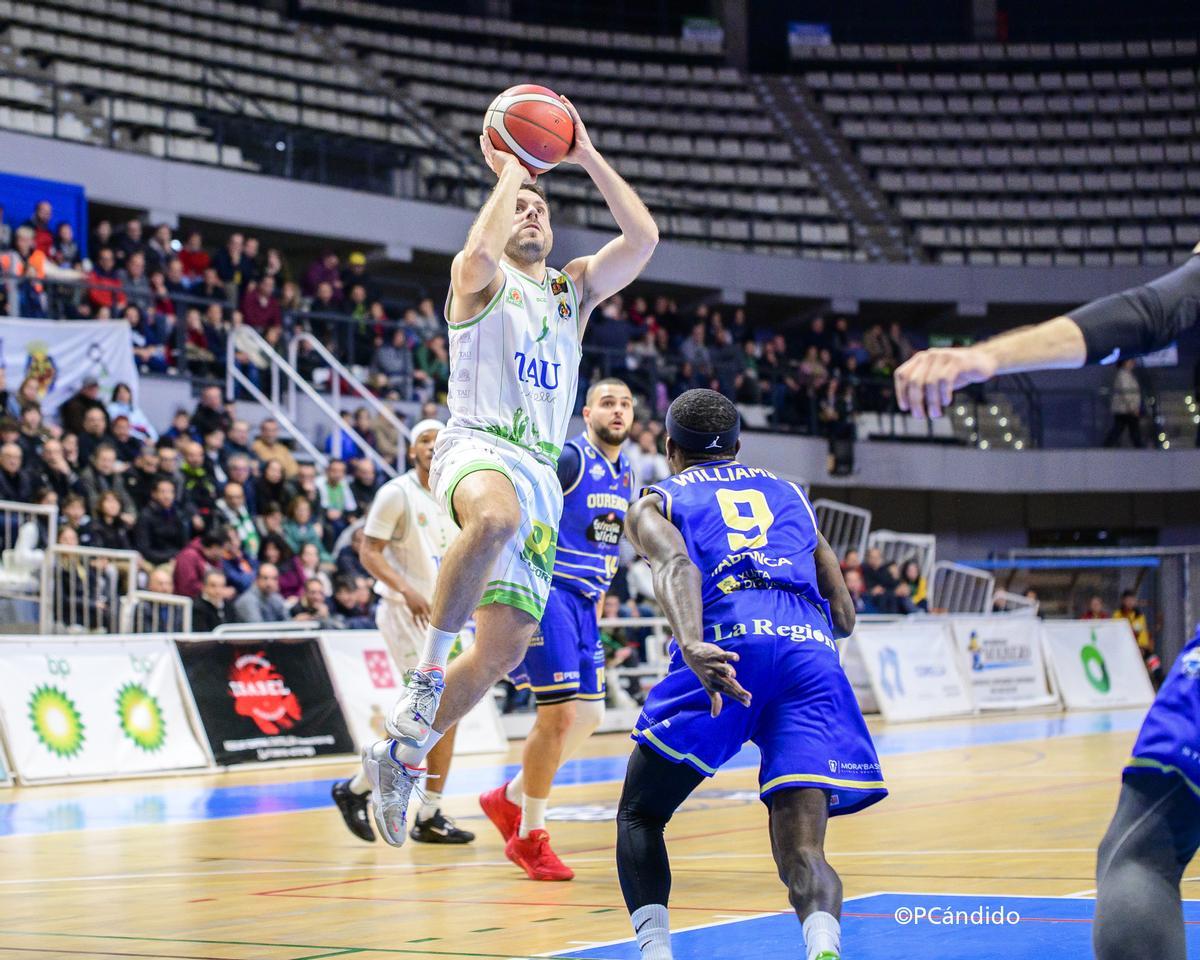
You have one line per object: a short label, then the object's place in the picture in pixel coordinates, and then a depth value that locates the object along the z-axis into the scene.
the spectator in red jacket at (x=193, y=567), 13.76
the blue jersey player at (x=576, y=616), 6.90
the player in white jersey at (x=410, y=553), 8.15
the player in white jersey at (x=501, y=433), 5.20
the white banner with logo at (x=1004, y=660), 19.52
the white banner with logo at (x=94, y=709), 11.26
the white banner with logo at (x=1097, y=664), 20.88
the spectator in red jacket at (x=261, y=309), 18.62
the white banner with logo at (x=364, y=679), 13.39
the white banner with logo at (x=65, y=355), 15.16
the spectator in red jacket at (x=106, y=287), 17.08
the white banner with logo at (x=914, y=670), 18.02
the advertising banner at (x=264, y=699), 12.43
